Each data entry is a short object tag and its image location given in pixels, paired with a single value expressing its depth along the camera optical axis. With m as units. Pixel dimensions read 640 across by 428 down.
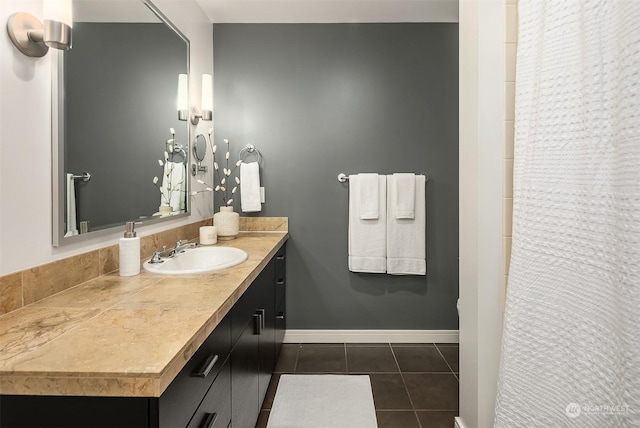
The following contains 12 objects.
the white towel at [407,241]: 2.65
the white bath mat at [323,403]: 1.76
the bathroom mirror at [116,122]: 1.20
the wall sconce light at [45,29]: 1.00
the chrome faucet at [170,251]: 1.54
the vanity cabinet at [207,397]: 0.67
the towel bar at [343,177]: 2.70
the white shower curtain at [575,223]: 0.71
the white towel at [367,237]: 2.67
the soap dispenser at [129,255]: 1.35
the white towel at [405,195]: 2.62
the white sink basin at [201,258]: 1.63
